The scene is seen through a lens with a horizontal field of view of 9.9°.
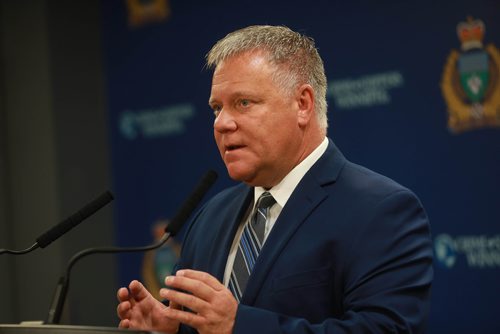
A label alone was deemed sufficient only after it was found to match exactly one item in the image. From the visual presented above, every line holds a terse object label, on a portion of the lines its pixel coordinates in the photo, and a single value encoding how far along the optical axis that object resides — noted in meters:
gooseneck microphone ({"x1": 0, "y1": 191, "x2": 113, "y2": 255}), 4.23
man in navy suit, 4.12
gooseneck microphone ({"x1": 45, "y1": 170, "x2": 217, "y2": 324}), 4.19
